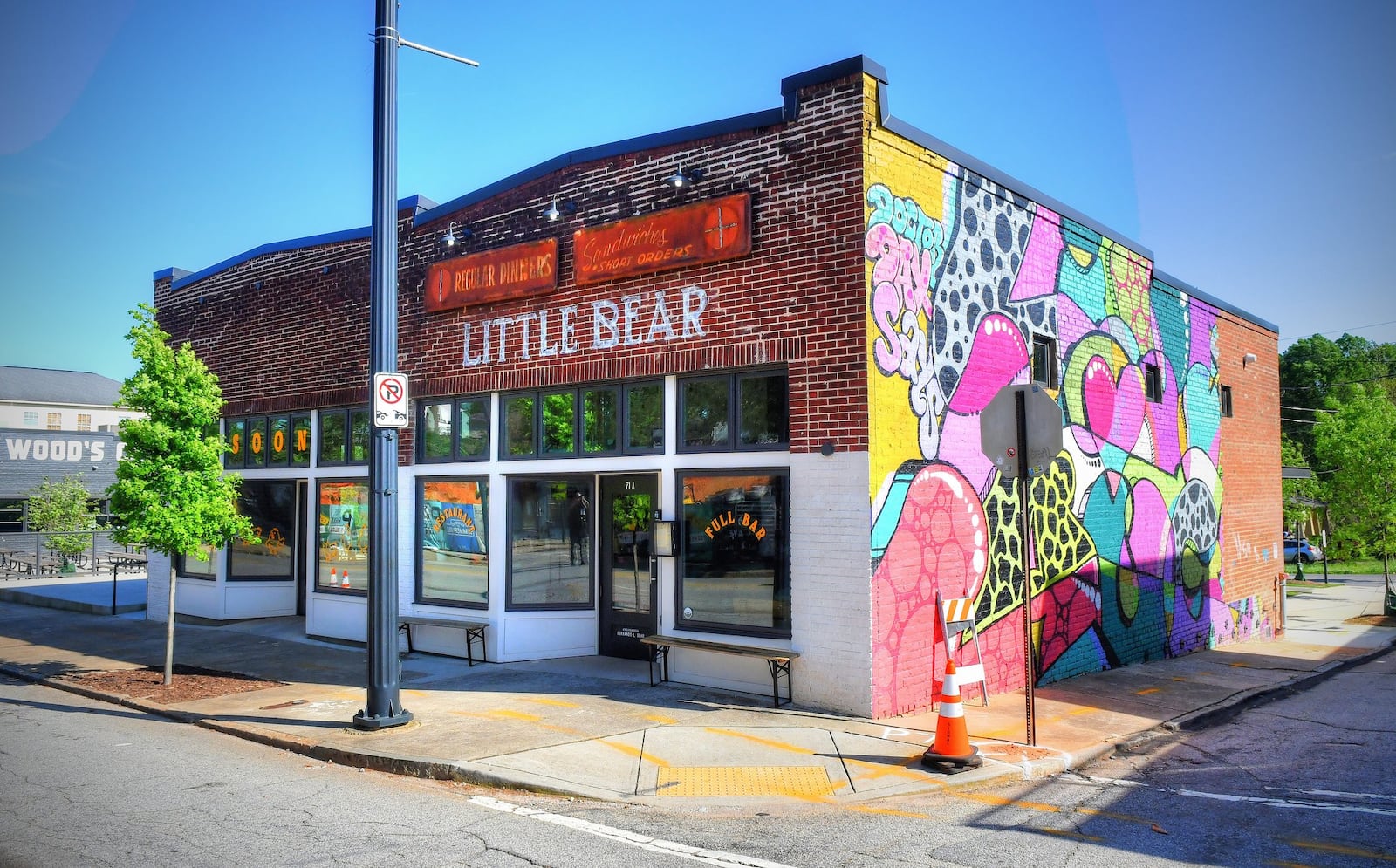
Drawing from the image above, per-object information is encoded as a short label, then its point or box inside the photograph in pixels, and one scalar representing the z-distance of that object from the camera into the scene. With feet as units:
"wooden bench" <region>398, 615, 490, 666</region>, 38.19
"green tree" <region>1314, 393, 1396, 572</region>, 88.76
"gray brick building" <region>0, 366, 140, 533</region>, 121.49
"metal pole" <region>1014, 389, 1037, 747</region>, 24.25
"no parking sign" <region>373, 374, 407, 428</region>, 28.02
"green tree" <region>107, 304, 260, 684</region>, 35.94
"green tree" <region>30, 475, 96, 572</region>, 106.32
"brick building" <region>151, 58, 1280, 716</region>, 30.22
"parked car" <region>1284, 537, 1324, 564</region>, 148.46
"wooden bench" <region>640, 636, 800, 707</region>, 29.66
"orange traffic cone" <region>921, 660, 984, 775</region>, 23.22
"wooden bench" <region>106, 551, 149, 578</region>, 70.38
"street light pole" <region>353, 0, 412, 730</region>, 27.89
